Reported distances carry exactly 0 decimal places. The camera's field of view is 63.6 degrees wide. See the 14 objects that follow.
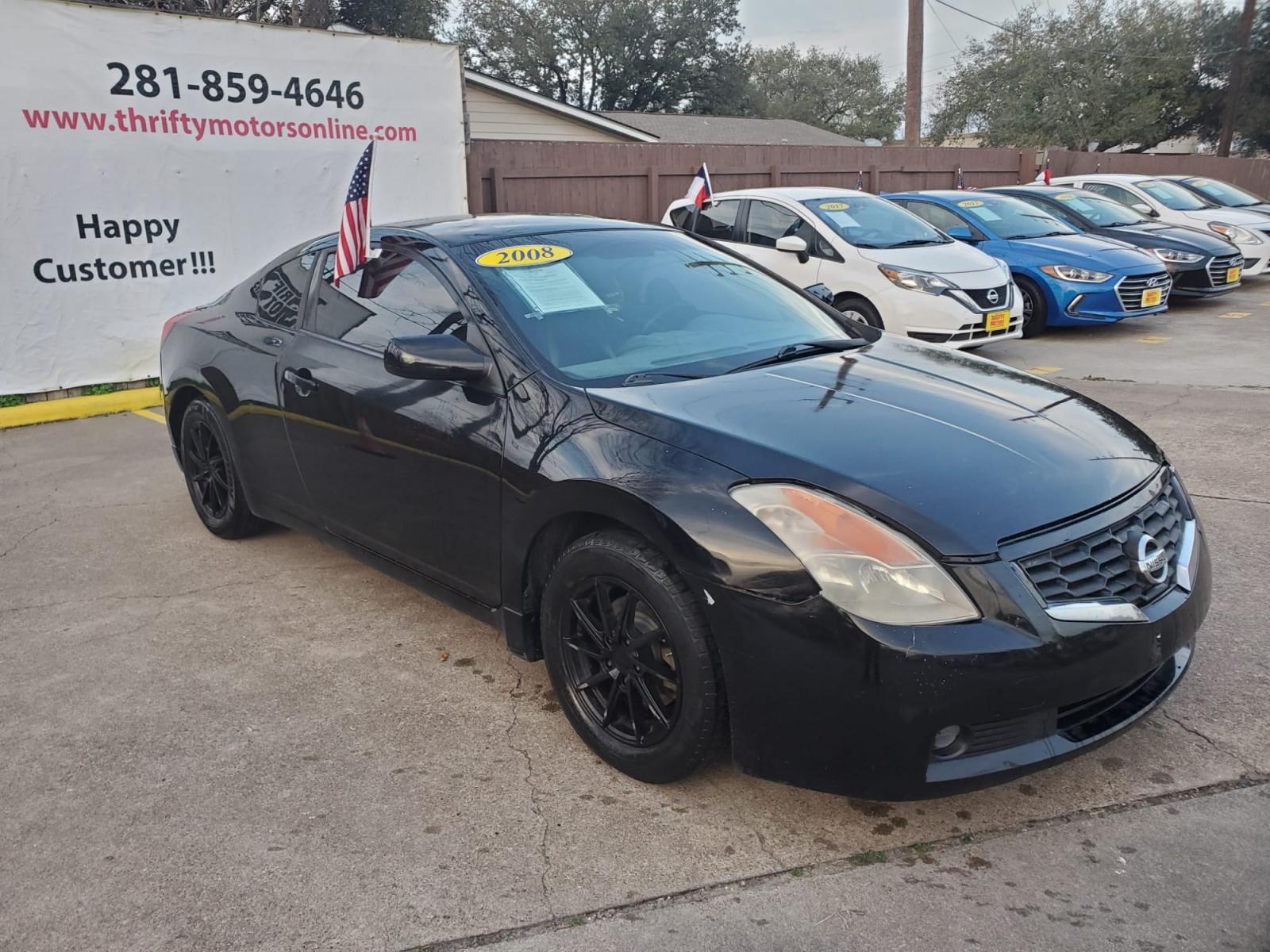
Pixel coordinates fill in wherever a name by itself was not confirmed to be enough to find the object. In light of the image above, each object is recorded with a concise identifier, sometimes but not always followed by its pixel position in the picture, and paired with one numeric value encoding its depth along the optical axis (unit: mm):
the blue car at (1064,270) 10297
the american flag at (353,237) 4129
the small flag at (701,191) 10328
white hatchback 8727
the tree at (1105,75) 38875
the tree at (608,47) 43562
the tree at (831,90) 66250
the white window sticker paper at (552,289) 3512
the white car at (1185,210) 13898
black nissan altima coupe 2449
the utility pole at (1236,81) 32844
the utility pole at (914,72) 20812
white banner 8195
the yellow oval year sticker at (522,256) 3662
